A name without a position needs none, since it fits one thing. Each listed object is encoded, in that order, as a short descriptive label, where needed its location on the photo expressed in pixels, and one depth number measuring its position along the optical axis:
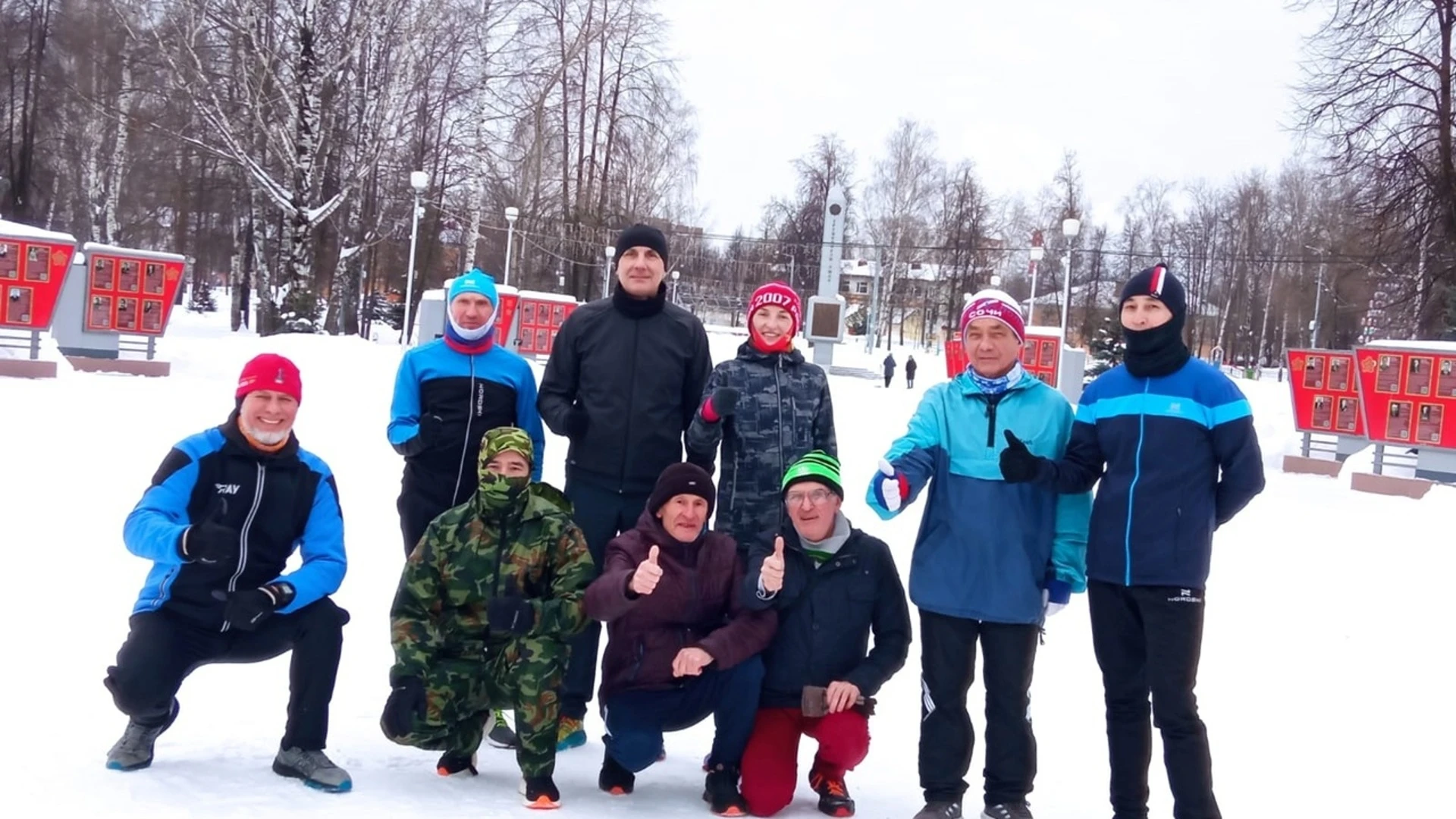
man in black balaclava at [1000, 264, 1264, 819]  3.49
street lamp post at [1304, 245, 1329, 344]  50.03
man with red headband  3.66
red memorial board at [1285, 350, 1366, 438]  18.34
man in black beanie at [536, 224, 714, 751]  4.19
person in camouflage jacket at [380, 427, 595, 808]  3.52
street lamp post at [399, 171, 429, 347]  23.30
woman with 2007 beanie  4.18
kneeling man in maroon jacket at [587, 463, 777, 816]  3.66
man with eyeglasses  3.70
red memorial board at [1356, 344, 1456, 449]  14.68
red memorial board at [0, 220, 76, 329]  13.67
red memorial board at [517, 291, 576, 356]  25.53
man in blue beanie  4.30
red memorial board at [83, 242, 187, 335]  15.95
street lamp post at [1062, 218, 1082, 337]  22.39
